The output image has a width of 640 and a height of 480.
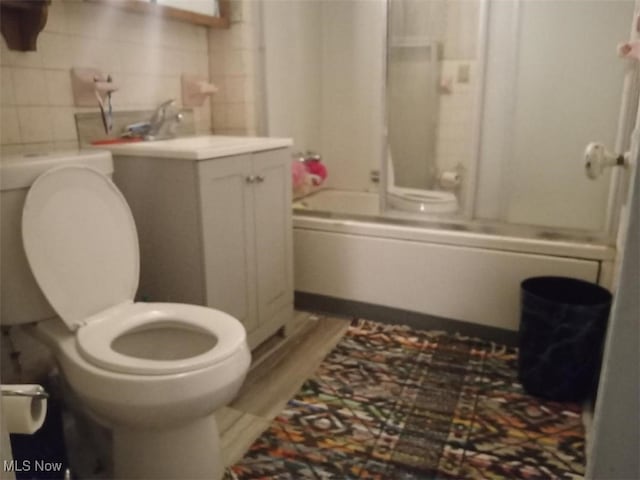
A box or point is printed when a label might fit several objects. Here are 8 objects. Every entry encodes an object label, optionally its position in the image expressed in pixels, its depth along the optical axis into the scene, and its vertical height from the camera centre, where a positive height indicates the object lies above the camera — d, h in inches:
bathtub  75.6 -23.8
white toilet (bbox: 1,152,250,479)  45.1 -21.8
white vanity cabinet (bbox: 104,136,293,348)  63.4 -13.7
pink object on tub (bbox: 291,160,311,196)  108.3 -14.5
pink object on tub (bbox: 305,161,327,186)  114.9 -13.8
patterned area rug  55.3 -37.4
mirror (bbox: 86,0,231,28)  71.7 +14.9
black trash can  63.0 -29.1
